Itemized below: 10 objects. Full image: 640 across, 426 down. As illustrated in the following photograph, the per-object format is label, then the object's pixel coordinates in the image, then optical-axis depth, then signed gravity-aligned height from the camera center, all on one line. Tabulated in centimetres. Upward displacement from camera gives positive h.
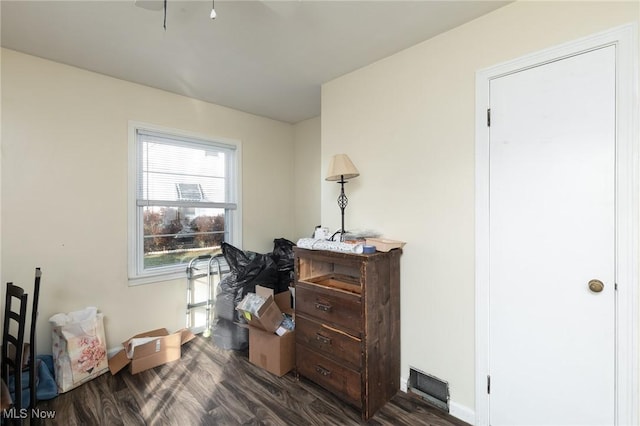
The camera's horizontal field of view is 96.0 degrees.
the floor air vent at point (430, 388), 192 -124
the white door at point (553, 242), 140 -17
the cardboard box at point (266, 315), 231 -86
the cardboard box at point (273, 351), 231 -116
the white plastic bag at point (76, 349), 212 -105
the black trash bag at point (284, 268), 296 -60
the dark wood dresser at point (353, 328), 184 -81
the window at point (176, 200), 276 +11
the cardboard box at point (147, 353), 235 -121
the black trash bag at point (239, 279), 272 -66
